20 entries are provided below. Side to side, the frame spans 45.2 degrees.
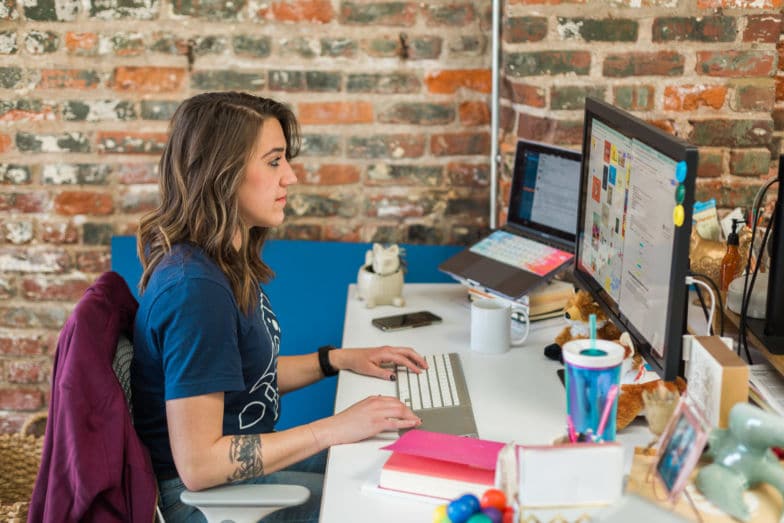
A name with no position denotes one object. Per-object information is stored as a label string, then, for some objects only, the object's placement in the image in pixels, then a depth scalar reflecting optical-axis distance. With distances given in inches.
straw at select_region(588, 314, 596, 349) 50.3
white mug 74.4
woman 57.1
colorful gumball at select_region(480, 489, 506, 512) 44.2
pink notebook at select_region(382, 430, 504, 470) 52.7
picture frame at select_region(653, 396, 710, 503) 43.1
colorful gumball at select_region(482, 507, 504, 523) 43.3
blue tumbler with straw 49.6
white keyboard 64.9
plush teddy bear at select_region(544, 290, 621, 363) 72.3
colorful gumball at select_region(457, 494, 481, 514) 44.2
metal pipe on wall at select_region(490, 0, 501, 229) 91.7
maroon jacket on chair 55.4
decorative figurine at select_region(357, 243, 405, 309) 86.9
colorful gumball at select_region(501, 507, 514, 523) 43.8
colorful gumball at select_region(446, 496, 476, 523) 43.9
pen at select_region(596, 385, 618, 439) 49.1
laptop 81.6
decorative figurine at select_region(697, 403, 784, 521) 44.1
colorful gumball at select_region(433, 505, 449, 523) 45.8
